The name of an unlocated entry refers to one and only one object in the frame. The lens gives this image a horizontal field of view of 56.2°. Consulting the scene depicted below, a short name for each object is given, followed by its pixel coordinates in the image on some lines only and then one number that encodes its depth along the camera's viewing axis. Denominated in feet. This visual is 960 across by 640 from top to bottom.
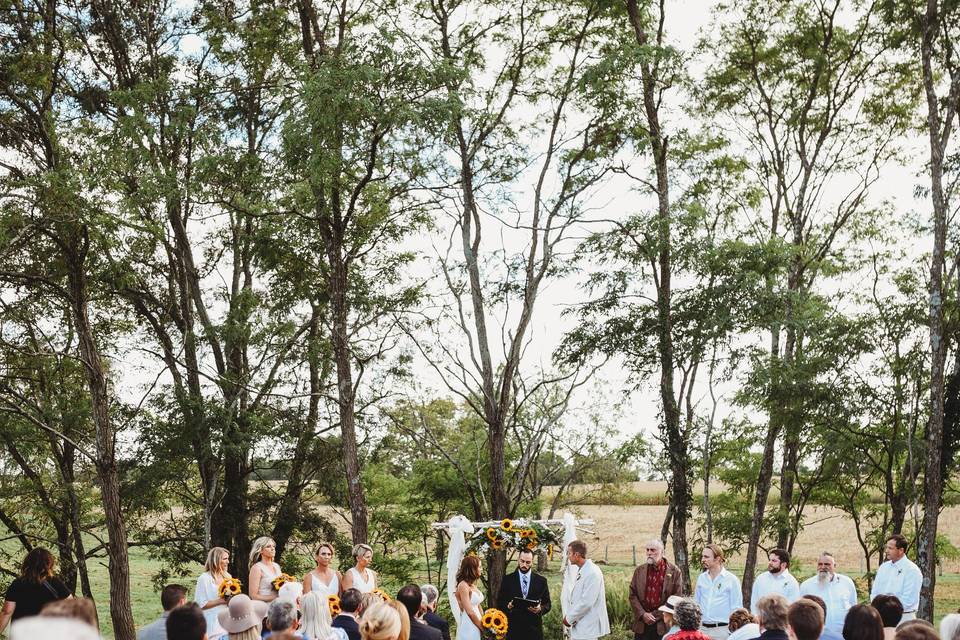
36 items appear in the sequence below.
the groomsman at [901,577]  31.01
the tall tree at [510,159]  59.06
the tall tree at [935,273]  43.06
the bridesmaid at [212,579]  27.96
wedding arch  40.01
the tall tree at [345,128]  44.73
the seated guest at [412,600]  20.42
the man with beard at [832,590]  29.96
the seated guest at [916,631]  14.05
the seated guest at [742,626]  21.47
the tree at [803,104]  68.54
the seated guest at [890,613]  19.80
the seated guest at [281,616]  17.03
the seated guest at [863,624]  16.06
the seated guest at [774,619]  18.08
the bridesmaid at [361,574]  31.86
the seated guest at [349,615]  21.38
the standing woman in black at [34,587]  24.58
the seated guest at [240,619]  19.22
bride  28.94
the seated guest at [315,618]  19.10
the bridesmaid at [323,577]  30.73
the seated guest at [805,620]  16.25
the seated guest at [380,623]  16.12
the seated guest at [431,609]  26.32
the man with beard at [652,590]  31.91
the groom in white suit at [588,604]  32.40
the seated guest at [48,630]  12.12
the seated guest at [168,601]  19.20
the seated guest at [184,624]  16.05
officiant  31.30
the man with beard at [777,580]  29.86
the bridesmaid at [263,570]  29.25
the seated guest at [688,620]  20.38
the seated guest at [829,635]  20.10
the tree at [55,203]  45.96
